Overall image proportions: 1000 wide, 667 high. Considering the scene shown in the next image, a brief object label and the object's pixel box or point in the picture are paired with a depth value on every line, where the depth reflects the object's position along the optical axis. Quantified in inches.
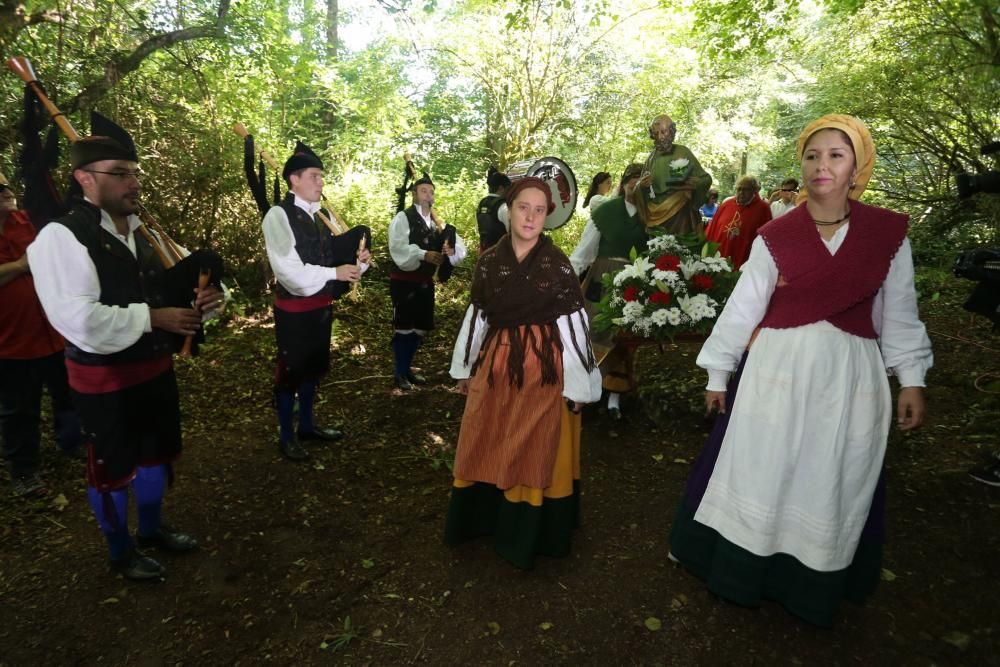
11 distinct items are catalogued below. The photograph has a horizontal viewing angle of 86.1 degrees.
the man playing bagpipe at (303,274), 160.2
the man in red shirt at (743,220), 293.0
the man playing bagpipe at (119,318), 102.9
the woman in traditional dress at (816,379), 96.0
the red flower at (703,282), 170.6
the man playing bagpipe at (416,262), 228.8
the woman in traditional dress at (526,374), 118.4
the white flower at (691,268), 172.6
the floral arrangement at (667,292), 166.4
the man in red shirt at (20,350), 154.8
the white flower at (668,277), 167.9
